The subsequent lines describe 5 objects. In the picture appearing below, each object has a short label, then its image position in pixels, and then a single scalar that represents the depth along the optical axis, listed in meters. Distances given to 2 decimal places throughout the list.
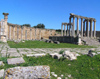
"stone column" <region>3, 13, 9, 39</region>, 17.77
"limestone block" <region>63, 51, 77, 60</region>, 5.18
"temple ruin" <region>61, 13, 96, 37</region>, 25.78
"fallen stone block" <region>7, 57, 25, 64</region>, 3.90
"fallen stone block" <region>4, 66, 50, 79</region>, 2.35
